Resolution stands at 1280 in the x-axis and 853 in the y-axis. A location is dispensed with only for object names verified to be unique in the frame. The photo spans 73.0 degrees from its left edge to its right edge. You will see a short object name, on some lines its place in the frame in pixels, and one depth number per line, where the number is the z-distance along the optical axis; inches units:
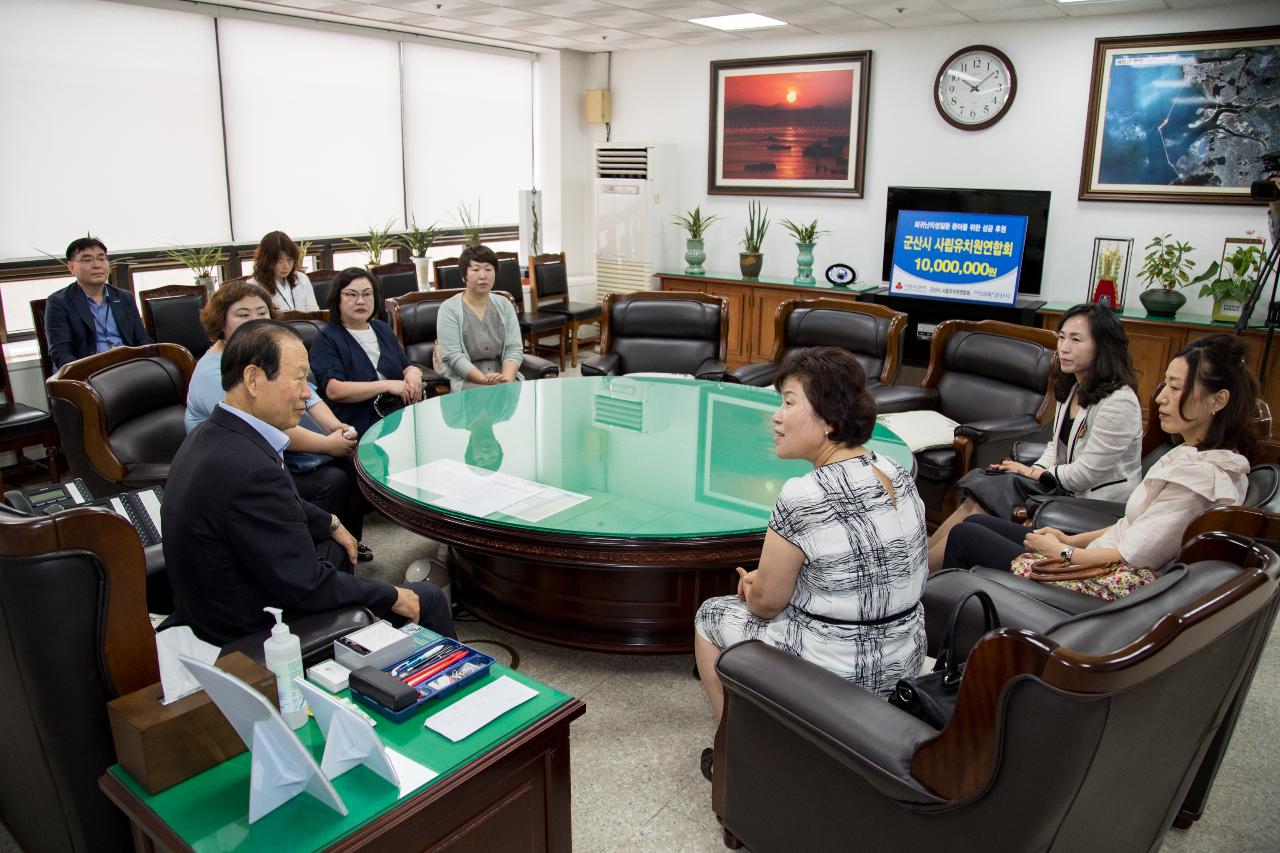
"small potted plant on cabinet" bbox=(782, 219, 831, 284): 268.8
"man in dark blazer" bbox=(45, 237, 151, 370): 168.2
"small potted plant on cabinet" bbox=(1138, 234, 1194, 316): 211.6
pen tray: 60.4
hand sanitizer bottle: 56.1
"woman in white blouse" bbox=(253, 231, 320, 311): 184.4
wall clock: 238.1
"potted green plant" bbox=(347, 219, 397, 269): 269.7
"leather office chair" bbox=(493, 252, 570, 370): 266.2
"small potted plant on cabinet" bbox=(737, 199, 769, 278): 279.4
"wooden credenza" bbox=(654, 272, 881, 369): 271.9
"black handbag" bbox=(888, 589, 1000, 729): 63.4
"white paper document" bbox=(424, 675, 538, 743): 58.9
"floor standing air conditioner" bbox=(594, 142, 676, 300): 298.4
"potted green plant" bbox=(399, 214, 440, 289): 277.7
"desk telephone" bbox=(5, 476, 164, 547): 73.3
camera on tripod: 156.4
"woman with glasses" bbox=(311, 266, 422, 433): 145.8
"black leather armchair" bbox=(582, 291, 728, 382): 191.2
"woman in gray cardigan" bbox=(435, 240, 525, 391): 166.6
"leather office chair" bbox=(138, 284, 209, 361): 184.1
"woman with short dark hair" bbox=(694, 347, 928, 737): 69.9
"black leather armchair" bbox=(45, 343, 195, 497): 114.2
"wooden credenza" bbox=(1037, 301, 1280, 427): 199.6
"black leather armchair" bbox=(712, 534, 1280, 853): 50.5
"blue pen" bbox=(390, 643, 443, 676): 64.2
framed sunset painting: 266.2
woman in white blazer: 112.8
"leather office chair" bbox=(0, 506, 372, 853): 56.2
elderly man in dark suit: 70.0
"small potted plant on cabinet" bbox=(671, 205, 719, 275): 291.7
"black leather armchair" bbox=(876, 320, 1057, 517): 142.6
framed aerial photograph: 204.8
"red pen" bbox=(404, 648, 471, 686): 63.1
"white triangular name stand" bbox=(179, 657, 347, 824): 47.9
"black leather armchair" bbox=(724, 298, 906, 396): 174.7
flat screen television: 235.6
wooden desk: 50.5
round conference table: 95.4
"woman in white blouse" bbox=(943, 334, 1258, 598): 84.0
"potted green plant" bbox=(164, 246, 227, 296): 224.7
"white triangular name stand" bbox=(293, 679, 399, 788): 52.4
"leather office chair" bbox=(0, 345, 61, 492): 159.3
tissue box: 53.5
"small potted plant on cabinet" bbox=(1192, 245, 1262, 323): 199.8
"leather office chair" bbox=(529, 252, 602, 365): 280.5
